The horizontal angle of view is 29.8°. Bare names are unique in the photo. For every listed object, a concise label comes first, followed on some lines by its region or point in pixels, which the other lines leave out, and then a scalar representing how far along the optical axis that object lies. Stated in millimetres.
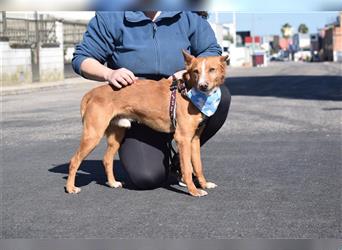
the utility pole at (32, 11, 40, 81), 28897
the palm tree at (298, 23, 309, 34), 165688
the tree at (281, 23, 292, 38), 159950
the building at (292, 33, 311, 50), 144250
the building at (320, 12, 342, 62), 99900
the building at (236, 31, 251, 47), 114406
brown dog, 4570
